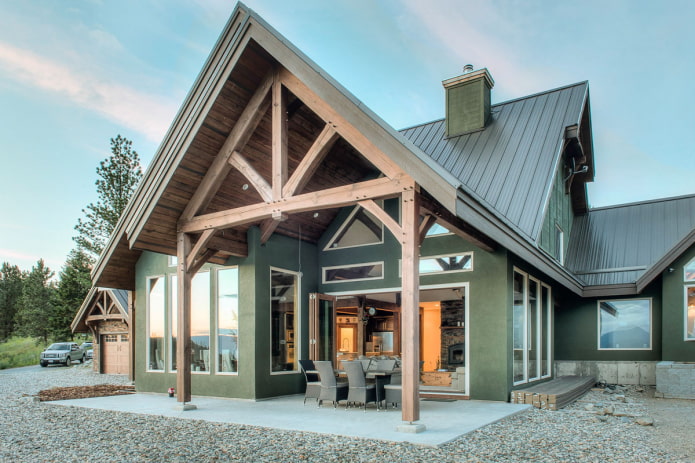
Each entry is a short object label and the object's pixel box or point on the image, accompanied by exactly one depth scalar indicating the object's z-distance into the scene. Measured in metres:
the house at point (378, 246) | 7.11
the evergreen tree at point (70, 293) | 26.48
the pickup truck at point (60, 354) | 23.82
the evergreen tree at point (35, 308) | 37.69
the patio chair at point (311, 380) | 8.48
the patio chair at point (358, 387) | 7.86
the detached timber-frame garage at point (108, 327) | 19.67
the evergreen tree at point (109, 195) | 25.41
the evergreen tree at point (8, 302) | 42.22
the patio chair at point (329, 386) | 8.11
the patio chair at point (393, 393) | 7.86
